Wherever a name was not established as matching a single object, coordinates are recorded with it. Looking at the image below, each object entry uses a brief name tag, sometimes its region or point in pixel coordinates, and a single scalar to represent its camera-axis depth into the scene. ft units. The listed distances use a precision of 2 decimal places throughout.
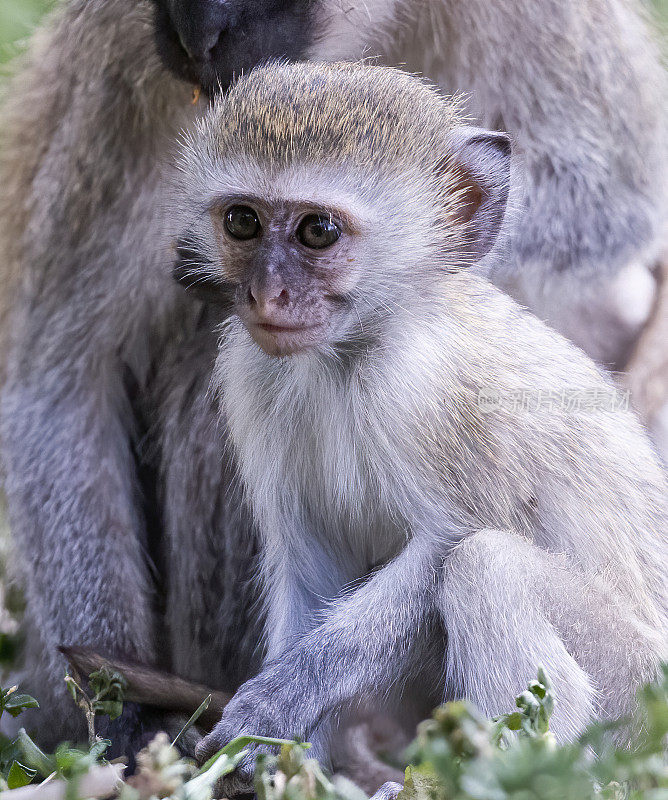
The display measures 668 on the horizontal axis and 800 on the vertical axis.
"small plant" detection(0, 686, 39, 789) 13.48
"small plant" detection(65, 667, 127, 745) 14.75
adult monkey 18.28
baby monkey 13.00
